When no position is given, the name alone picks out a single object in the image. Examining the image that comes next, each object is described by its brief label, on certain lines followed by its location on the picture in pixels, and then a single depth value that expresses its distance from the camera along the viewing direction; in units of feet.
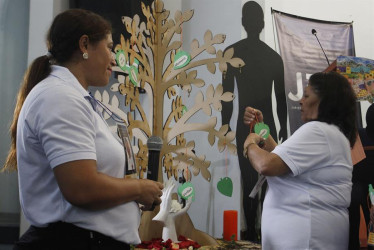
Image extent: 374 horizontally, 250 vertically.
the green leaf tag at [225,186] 8.11
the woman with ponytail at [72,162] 3.13
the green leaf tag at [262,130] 7.31
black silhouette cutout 11.32
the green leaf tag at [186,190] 7.54
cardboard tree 7.84
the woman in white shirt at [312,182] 5.51
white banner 11.93
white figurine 7.54
